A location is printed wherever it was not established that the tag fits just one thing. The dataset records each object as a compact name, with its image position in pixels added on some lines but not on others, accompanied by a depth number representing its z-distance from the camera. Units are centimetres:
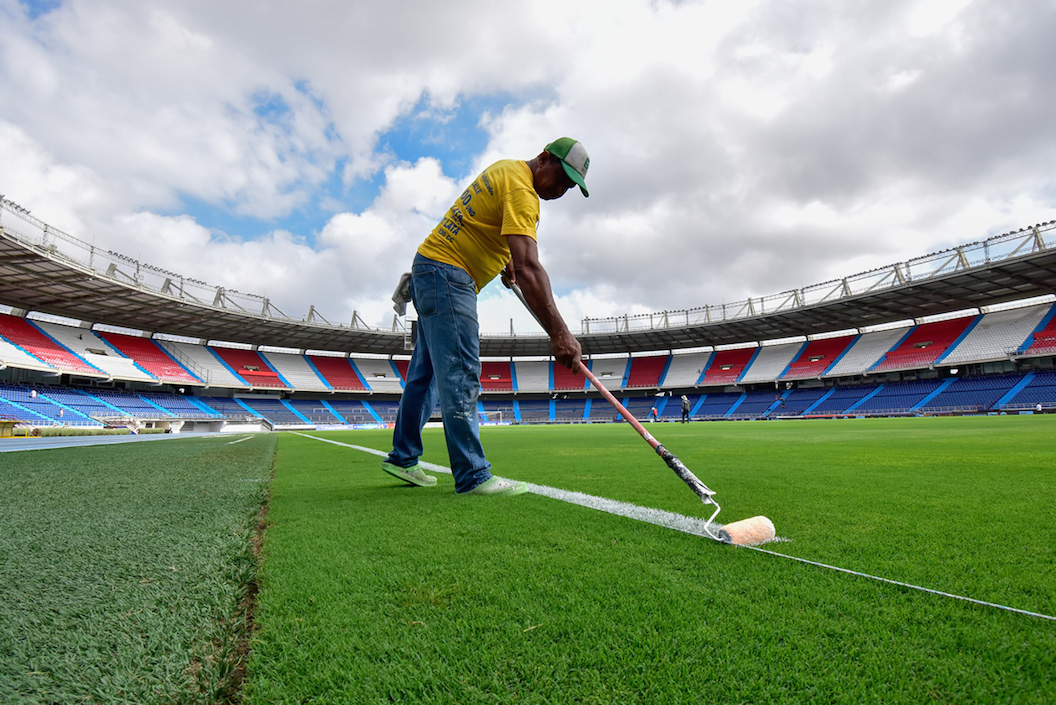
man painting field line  260
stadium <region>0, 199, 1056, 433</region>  2469
